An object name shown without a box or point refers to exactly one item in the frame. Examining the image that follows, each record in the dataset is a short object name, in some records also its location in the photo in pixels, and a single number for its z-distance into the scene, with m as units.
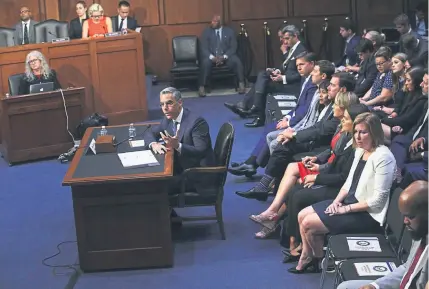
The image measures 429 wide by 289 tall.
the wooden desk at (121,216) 5.99
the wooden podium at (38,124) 9.27
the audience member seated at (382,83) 8.52
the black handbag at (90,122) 9.56
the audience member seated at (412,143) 6.70
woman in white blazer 5.36
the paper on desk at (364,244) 5.02
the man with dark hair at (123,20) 12.63
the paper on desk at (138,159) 6.13
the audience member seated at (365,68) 9.36
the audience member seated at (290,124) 7.66
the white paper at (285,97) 9.52
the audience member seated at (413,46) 9.82
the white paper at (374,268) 4.63
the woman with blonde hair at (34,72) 9.43
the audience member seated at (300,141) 6.98
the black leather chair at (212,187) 6.42
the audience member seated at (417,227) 3.82
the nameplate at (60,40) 10.24
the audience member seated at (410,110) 7.27
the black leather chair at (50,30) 12.03
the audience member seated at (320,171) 5.97
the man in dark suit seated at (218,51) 12.69
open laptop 9.38
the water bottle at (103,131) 7.07
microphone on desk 6.72
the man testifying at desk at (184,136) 6.45
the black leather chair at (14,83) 9.38
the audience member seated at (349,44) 11.59
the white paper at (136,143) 6.70
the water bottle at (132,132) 7.00
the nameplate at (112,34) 10.55
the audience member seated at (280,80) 9.98
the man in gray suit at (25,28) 12.22
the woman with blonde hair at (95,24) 11.34
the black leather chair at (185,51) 12.95
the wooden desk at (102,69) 9.98
